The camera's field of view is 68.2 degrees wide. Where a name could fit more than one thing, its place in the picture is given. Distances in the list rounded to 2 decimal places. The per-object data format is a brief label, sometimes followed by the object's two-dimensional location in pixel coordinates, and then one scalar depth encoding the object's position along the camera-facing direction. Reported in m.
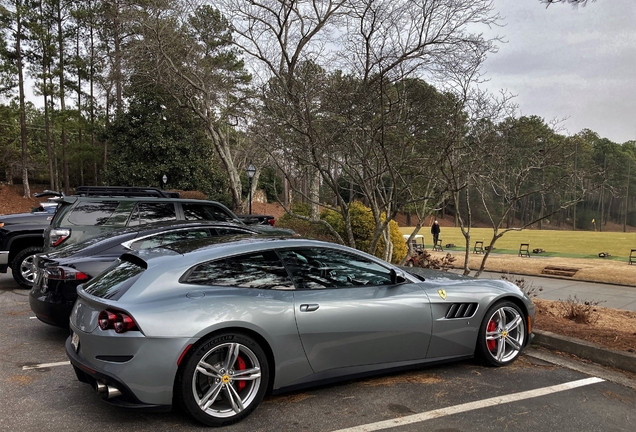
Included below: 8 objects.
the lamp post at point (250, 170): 24.01
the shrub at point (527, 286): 9.88
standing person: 31.62
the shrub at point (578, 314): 7.20
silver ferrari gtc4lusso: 3.17
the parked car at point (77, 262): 5.01
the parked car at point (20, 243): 8.43
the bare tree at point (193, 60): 19.41
